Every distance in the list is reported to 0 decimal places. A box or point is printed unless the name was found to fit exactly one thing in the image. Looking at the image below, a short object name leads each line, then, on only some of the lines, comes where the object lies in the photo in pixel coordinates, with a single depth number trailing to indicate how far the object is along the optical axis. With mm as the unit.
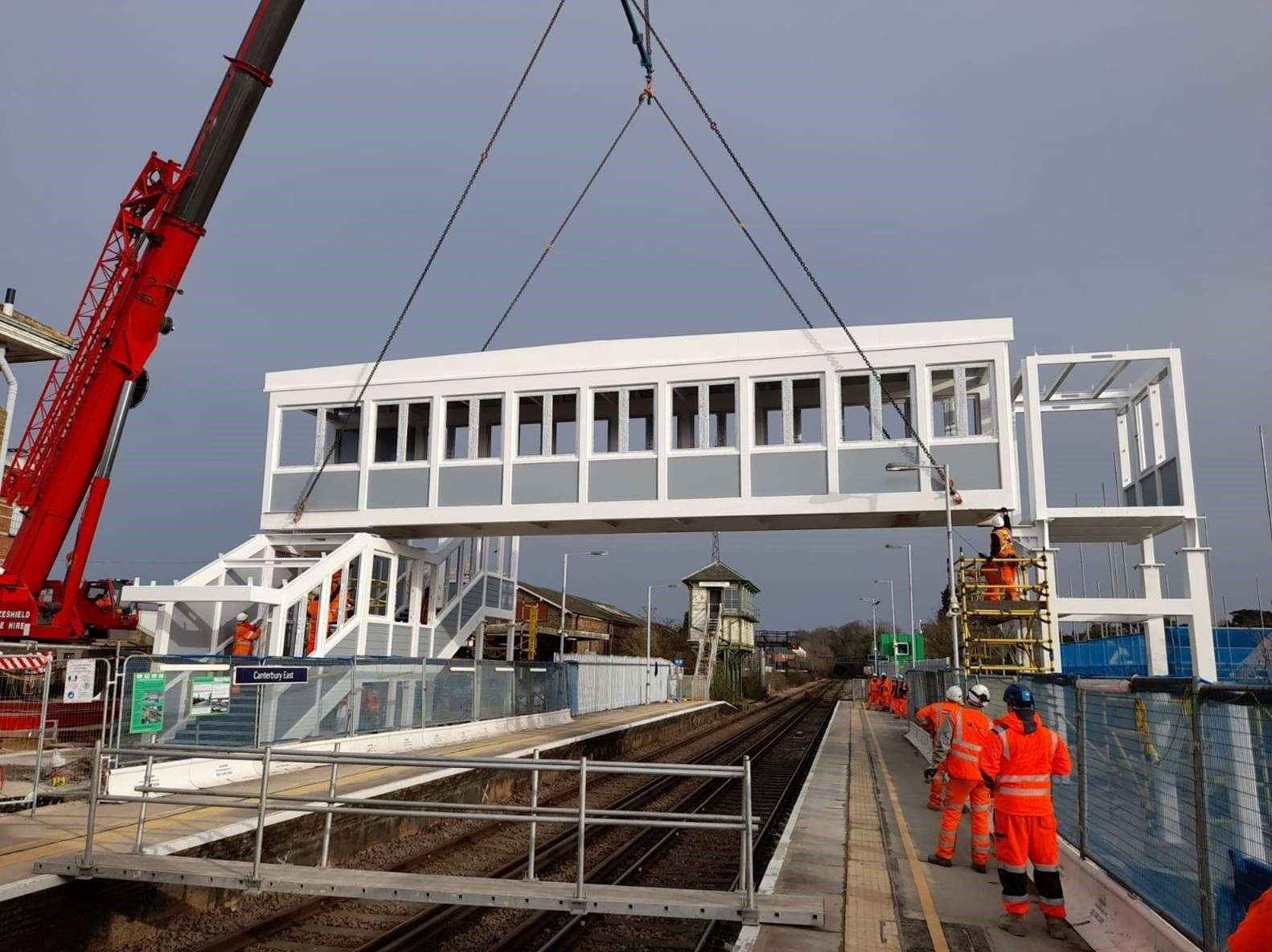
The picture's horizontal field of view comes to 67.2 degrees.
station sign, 14305
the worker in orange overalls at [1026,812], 7129
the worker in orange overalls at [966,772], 9273
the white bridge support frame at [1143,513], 18906
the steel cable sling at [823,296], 17547
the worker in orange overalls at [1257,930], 2592
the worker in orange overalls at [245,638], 18859
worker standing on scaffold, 18484
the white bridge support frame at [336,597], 19344
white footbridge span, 18938
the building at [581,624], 59312
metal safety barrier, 7250
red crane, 16672
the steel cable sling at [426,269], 18583
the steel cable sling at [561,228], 19188
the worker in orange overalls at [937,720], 9727
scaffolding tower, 18547
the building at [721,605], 71812
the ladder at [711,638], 59625
